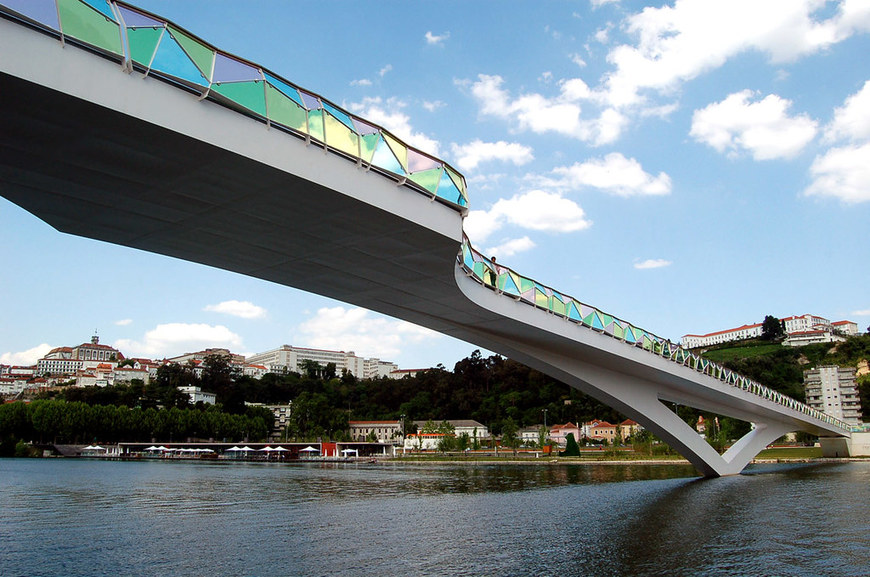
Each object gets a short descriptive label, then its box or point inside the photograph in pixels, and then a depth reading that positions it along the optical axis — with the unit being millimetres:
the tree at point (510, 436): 87125
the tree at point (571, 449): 76938
